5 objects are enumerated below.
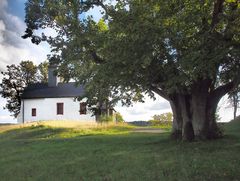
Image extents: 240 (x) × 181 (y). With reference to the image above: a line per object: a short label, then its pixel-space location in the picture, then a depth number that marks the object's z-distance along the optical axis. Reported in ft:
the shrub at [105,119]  74.15
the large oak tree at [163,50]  29.89
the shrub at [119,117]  100.18
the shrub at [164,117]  94.70
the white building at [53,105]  90.12
